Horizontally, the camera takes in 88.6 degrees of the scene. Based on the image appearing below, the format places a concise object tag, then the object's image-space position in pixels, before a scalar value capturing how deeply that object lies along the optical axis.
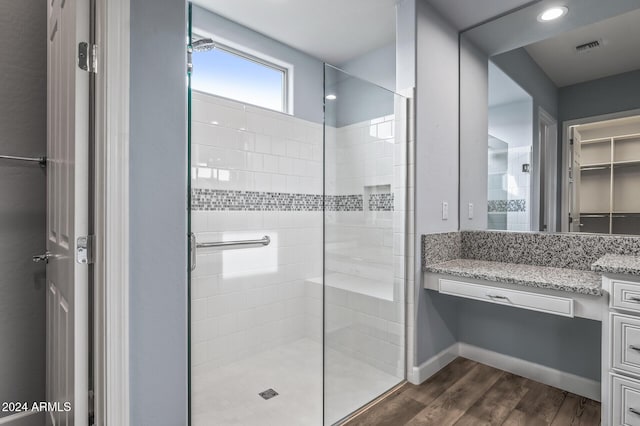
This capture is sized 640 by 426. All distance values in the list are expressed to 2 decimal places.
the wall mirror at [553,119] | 1.91
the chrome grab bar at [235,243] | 2.32
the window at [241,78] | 2.16
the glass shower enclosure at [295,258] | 1.95
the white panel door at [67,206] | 1.05
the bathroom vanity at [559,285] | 1.42
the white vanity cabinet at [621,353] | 1.40
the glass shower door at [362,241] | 1.94
